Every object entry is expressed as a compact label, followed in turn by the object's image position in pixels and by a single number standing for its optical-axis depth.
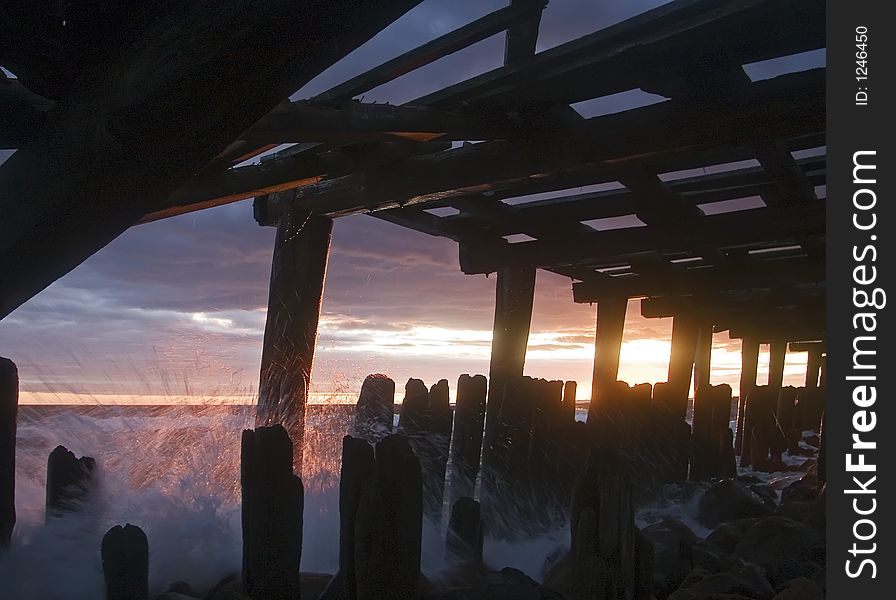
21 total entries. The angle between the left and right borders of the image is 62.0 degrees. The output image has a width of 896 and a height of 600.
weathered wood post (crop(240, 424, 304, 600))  2.82
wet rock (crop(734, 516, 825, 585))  4.30
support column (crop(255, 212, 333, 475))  5.90
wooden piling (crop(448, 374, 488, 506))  5.81
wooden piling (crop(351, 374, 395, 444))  5.82
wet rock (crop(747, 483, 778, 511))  7.19
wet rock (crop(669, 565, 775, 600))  3.59
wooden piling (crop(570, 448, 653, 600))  2.84
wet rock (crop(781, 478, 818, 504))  7.02
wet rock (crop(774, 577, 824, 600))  3.29
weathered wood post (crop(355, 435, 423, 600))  2.66
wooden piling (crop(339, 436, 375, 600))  2.79
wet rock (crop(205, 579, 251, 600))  2.90
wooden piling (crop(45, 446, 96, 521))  3.61
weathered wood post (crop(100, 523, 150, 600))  2.86
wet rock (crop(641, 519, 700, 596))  4.28
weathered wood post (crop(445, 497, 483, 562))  4.21
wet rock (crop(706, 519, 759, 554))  5.17
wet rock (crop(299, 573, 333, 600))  3.29
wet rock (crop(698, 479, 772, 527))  6.57
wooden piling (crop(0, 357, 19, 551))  3.20
